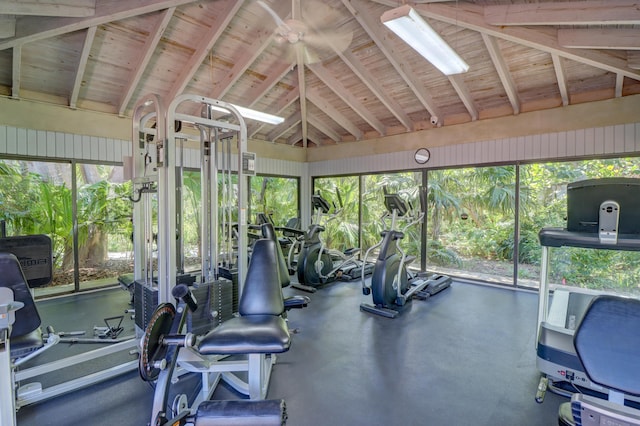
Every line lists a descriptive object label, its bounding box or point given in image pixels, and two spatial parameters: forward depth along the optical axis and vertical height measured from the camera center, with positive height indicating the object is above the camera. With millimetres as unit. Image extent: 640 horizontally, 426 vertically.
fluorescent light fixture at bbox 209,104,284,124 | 5038 +1505
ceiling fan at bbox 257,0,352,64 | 3051 +1789
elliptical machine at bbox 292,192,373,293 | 5340 -892
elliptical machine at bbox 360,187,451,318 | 4141 -876
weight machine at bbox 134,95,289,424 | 1789 -633
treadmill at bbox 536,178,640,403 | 2127 -229
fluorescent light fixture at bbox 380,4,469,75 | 2627 +1575
